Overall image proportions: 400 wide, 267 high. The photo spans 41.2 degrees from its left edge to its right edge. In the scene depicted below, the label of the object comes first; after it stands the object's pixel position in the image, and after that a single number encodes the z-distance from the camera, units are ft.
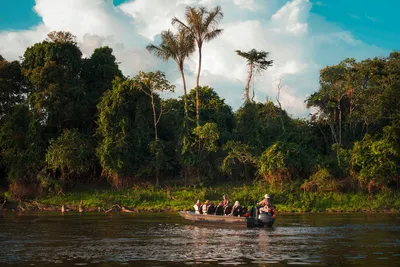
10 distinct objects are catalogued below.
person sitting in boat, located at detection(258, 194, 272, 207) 86.84
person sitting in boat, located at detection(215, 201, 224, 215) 90.53
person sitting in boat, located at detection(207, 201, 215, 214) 91.86
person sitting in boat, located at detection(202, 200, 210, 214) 92.12
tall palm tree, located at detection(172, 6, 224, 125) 133.90
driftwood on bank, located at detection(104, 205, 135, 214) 116.26
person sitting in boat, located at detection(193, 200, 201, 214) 93.64
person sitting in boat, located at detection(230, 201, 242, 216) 87.35
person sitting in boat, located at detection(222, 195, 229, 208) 91.39
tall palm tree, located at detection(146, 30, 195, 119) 134.44
